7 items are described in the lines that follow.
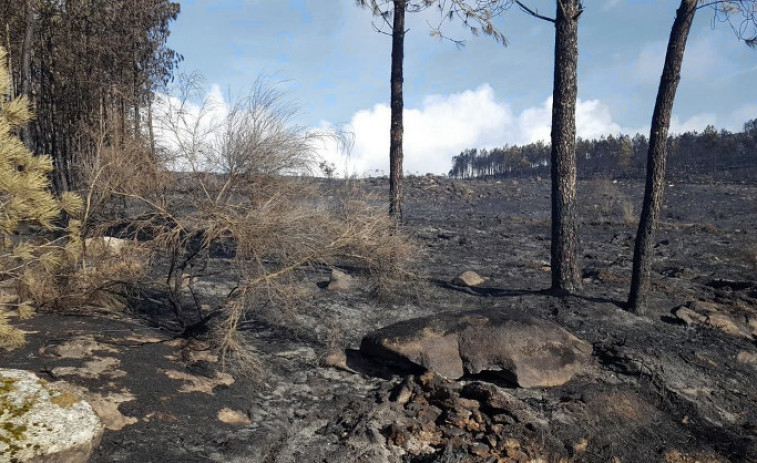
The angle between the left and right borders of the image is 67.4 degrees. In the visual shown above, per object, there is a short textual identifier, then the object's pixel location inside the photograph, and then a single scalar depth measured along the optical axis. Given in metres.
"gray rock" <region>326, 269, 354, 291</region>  8.72
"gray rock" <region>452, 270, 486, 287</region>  9.21
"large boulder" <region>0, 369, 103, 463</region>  3.34
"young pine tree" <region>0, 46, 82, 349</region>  4.47
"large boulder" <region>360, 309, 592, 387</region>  5.66
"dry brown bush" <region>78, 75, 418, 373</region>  5.82
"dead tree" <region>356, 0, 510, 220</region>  12.09
